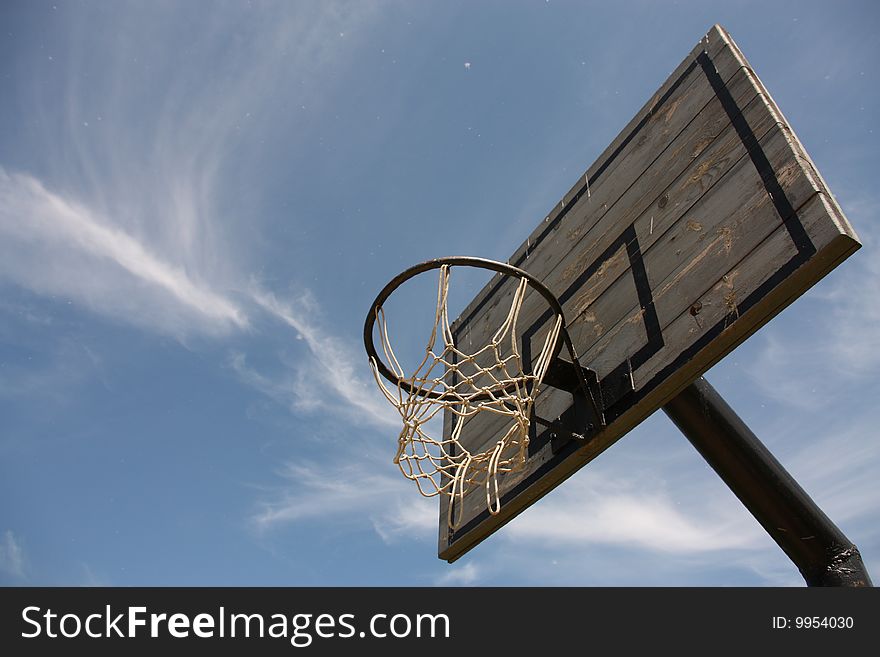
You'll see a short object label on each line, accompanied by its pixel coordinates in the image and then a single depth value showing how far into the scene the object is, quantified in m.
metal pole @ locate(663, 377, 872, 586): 3.13
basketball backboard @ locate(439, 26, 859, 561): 2.27
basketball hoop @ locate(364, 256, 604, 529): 2.82
